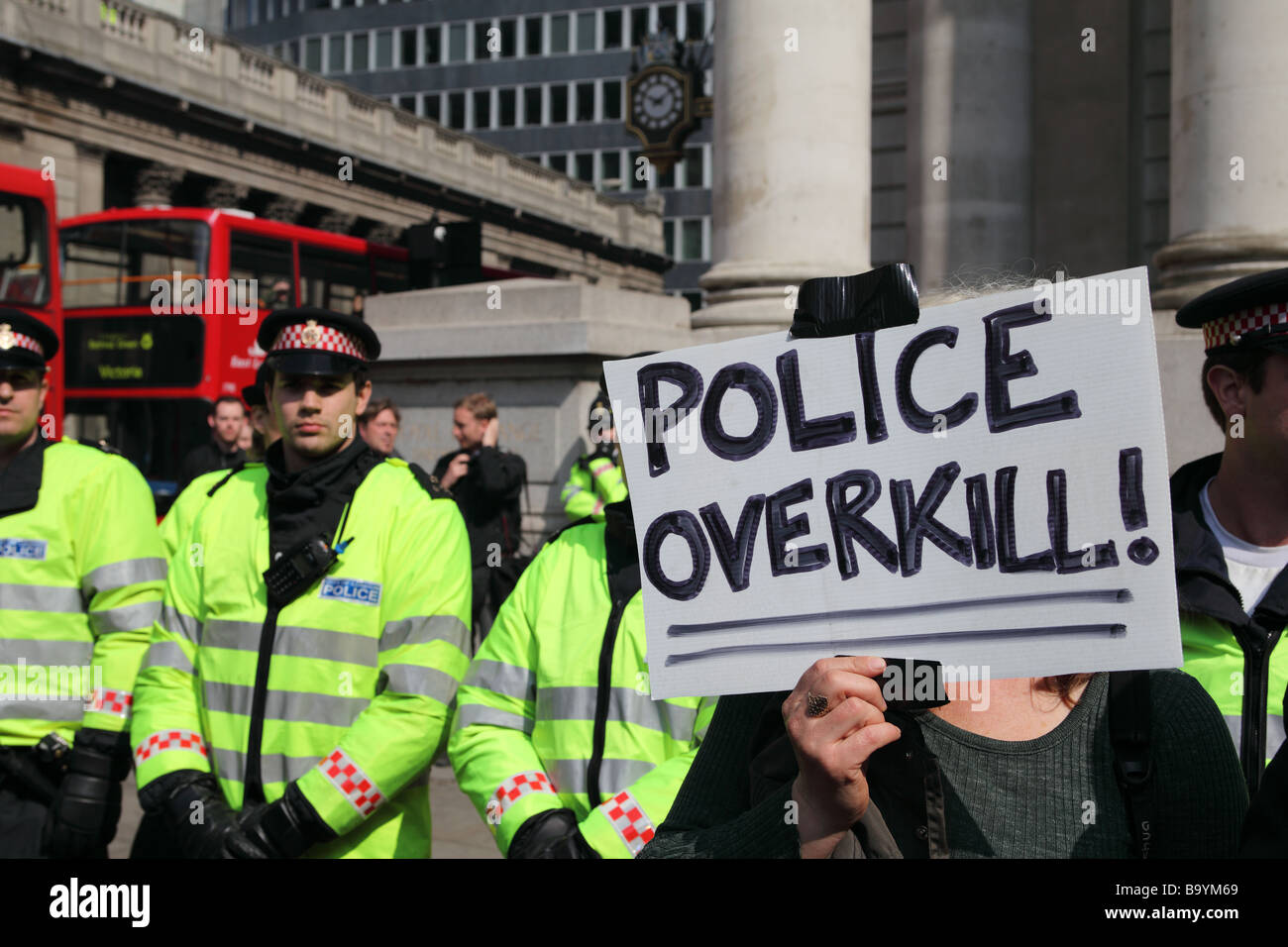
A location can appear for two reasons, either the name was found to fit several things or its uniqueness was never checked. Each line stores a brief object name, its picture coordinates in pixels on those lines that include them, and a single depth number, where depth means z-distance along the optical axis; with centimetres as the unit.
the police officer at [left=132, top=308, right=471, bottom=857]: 331
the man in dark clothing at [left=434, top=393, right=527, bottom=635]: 801
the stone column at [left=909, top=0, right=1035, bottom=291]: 1080
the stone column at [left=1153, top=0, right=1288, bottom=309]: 771
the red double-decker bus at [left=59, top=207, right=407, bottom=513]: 1592
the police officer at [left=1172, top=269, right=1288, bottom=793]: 247
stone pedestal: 1008
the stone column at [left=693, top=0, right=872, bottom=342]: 914
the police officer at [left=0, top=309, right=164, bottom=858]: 390
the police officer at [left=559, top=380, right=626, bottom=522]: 843
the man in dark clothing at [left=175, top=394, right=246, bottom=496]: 973
